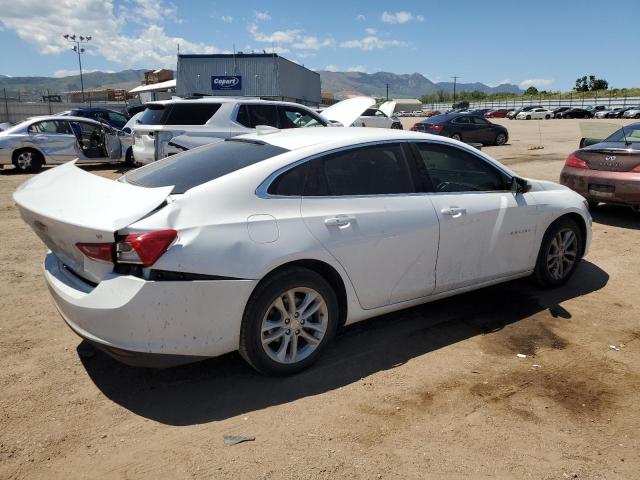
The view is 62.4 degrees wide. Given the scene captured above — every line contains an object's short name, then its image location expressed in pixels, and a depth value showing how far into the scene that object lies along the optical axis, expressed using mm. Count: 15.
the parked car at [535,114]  63219
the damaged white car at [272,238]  2928
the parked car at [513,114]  66406
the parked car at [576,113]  61156
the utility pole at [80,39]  57284
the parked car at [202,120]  10328
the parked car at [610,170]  7352
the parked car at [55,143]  13430
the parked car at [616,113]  57438
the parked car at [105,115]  18438
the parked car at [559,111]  63094
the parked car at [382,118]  25578
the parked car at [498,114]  72375
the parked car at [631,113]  55250
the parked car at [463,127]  21016
